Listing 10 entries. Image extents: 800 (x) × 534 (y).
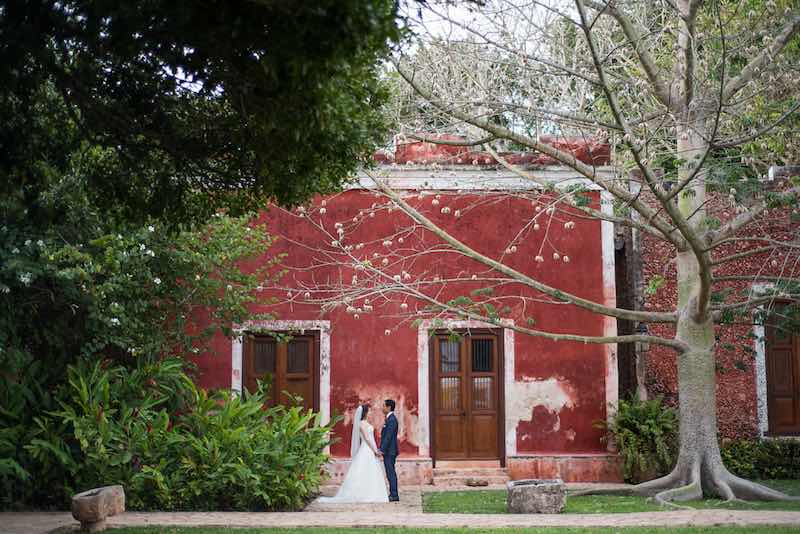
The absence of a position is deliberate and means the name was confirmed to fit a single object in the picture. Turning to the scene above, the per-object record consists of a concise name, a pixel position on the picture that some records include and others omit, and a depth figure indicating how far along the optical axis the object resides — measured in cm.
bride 1181
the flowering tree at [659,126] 991
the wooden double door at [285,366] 1373
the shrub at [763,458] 1354
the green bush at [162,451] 1034
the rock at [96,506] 855
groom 1200
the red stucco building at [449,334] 1358
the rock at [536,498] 1014
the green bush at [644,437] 1285
